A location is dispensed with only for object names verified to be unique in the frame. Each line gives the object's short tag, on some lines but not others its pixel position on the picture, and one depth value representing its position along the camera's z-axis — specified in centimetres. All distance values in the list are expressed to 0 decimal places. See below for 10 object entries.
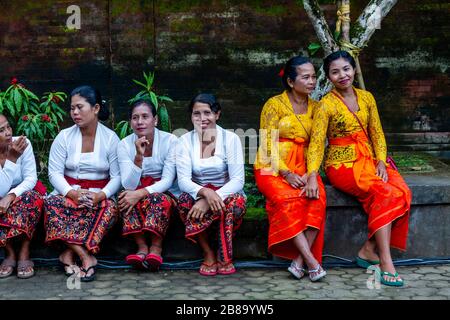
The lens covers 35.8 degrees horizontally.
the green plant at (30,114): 633
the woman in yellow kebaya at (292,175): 505
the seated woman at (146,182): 520
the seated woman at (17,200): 511
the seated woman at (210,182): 514
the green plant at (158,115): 628
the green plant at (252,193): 582
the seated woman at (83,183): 516
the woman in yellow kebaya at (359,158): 512
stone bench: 540
